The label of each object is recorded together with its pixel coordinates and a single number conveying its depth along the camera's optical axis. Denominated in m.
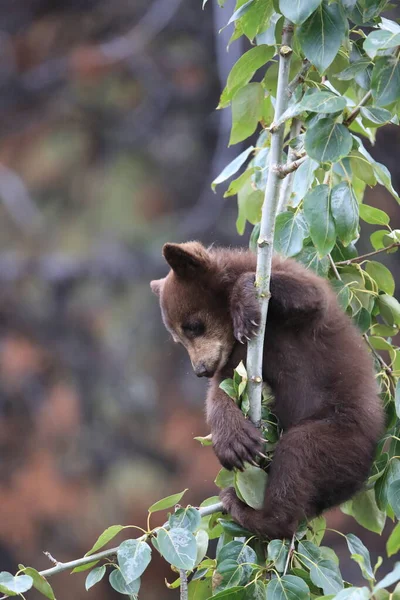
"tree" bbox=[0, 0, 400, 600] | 8.66
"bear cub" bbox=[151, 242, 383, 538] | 8.82
